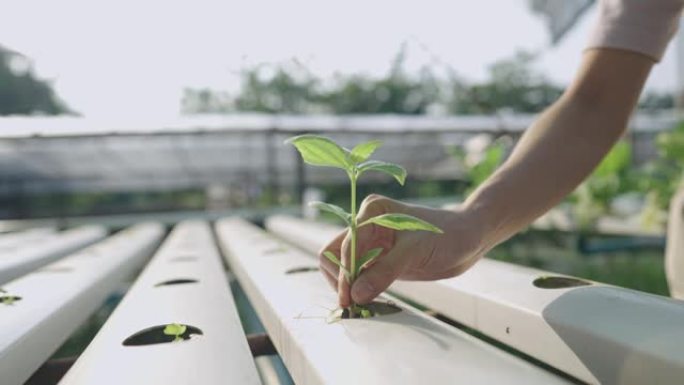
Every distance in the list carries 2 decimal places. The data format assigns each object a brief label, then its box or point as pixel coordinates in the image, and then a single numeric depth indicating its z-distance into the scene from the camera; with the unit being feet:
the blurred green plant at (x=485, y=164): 12.85
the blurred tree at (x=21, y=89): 67.15
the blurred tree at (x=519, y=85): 73.26
